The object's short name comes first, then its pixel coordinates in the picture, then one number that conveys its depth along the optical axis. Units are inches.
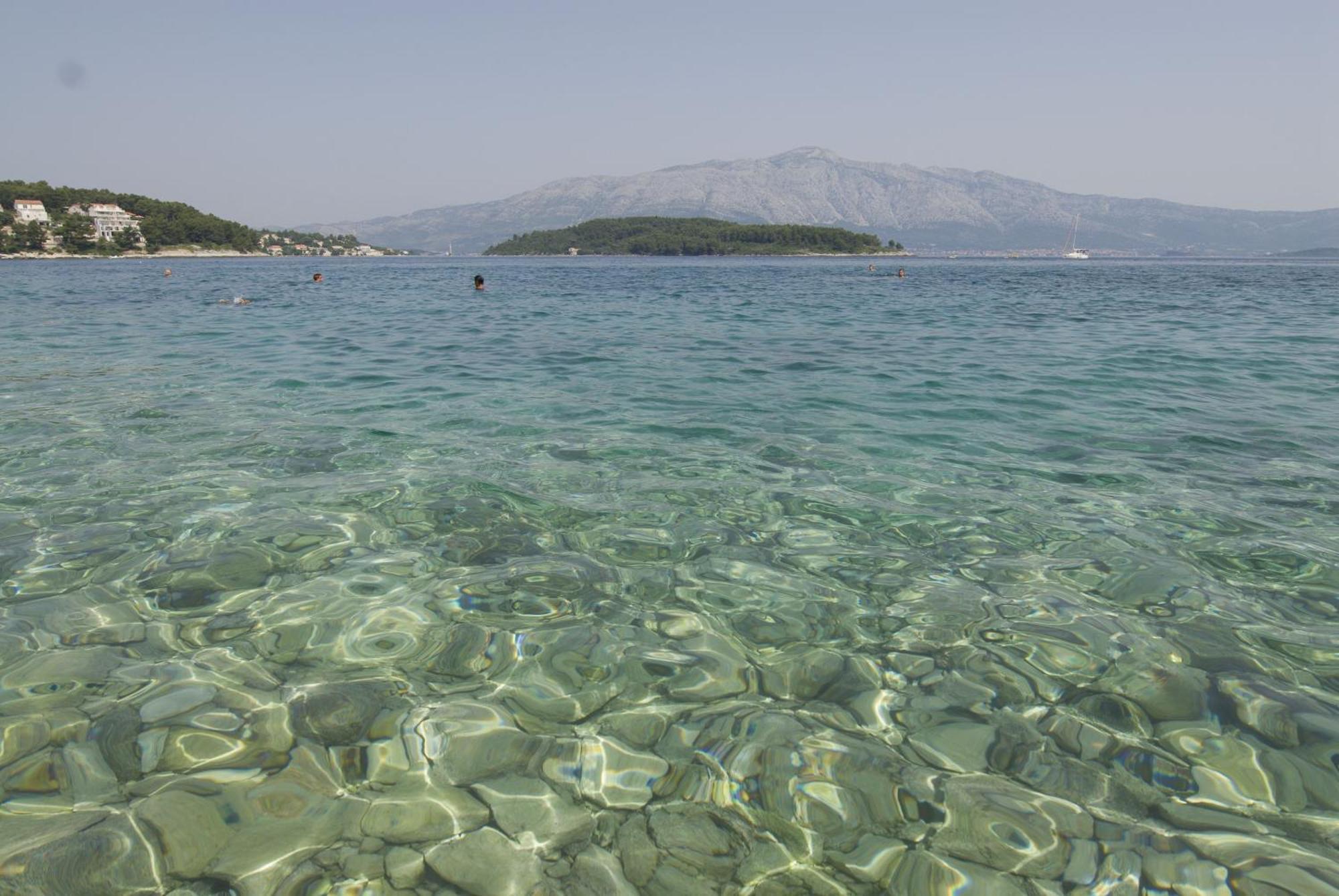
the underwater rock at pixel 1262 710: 135.5
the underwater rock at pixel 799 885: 102.7
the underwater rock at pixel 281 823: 103.0
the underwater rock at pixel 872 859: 105.4
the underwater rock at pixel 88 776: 115.9
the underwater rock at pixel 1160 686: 143.2
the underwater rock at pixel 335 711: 133.3
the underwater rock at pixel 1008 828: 107.4
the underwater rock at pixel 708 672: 149.2
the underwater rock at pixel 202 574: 186.1
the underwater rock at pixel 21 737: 125.0
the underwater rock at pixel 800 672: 150.9
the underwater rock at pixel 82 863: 99.4
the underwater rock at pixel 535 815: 110.3
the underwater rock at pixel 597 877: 102.0
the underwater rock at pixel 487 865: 102.0
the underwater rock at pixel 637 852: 104.4
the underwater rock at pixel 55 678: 139.3
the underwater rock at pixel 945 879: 102.9
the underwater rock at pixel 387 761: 122.2
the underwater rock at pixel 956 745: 128.0
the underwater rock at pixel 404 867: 101.9
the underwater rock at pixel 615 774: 118.9
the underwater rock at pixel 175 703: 136.4
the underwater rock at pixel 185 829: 104.3
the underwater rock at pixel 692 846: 104.1
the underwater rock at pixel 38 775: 117.0
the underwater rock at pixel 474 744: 124.7
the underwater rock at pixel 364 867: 102.7
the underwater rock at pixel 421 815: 110.7
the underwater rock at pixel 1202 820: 113.3
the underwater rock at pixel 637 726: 133.7
